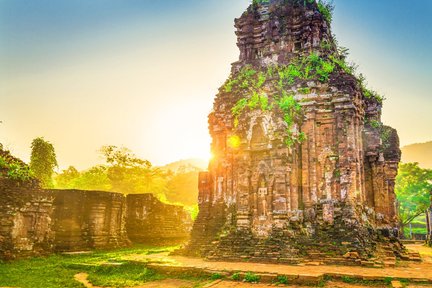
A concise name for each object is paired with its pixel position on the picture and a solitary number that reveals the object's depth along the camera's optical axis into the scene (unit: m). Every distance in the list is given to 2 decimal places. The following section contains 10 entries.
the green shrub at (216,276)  9.92
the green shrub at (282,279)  9.19
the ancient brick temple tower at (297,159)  12.88
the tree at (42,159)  27.28
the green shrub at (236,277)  9.64
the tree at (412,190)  36.19
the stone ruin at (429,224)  24.93
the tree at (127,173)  46.50
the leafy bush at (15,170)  13.82
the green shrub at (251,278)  9.39
